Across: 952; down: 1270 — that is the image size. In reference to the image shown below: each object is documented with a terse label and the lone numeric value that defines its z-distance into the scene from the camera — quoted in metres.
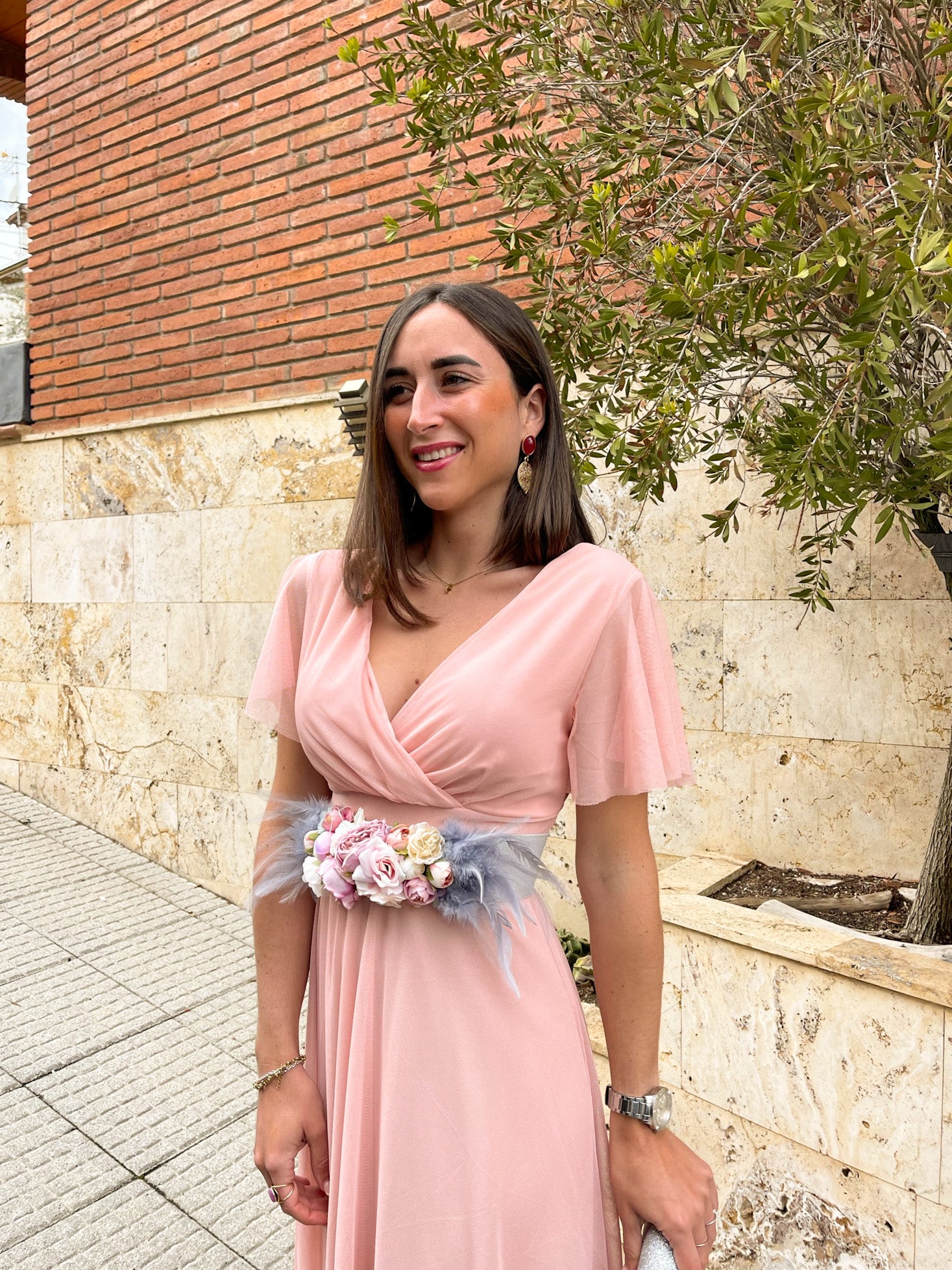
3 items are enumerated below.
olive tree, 1.86
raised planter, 2.36
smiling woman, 1.33
